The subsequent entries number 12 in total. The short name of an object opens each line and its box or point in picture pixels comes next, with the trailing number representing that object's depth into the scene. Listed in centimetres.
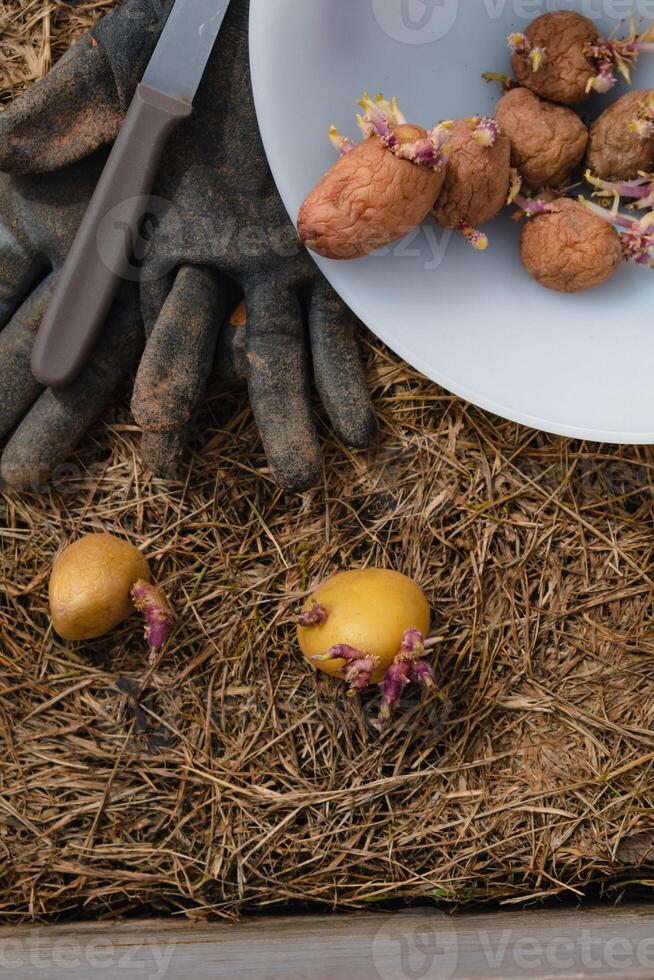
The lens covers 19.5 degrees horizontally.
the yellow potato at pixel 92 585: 72
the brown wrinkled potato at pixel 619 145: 68
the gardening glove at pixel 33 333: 73
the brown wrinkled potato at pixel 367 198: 67
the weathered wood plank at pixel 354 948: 71
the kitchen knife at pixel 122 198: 69
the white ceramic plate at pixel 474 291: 69
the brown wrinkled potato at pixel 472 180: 68
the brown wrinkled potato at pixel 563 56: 68
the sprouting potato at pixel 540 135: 69
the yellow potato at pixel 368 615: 70
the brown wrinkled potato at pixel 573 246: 68
